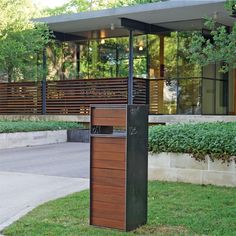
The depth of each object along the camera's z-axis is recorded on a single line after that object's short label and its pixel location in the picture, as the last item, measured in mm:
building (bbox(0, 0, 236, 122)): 17750
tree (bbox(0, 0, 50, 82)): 16812
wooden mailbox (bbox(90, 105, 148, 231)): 5484
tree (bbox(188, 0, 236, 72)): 7785
